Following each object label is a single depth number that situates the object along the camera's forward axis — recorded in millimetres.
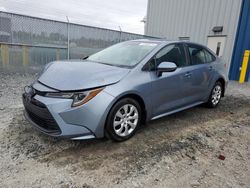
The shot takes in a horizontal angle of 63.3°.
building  8625
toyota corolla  2439
